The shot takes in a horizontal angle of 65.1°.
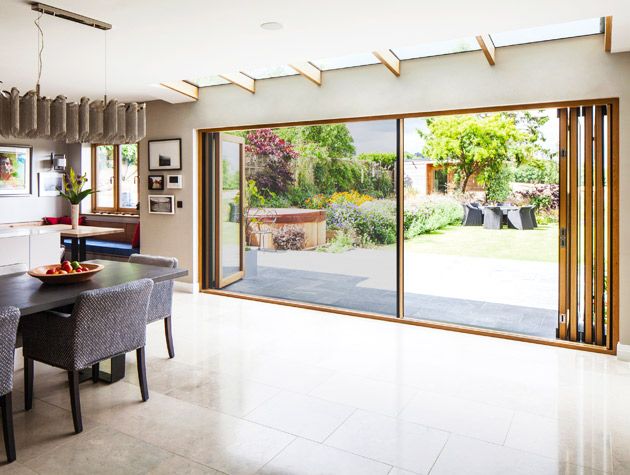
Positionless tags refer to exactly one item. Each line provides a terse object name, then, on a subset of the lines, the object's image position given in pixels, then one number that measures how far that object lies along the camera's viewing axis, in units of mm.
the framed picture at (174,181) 6323
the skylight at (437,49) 4359
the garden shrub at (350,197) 5719
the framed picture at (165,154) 6312
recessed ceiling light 3516
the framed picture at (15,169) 7848
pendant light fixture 3033
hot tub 6344
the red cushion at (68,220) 8367
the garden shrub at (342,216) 5871
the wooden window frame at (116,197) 8180
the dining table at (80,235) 6020
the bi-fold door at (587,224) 4078
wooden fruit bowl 3113
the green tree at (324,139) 5773
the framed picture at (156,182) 6480
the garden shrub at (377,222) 5379
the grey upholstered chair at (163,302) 3673
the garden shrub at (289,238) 6648
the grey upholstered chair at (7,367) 2287
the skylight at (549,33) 3869
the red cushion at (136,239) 7162
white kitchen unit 4895
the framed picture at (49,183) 8297
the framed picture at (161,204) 6409
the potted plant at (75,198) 6043
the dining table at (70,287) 2672
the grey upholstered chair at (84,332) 2664
